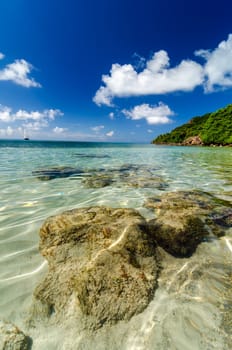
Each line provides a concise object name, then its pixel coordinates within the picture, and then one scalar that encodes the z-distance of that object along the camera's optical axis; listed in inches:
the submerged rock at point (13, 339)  48.9
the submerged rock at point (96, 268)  59.1
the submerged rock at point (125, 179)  225.5
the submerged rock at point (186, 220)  91.4
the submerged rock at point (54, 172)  270.9
